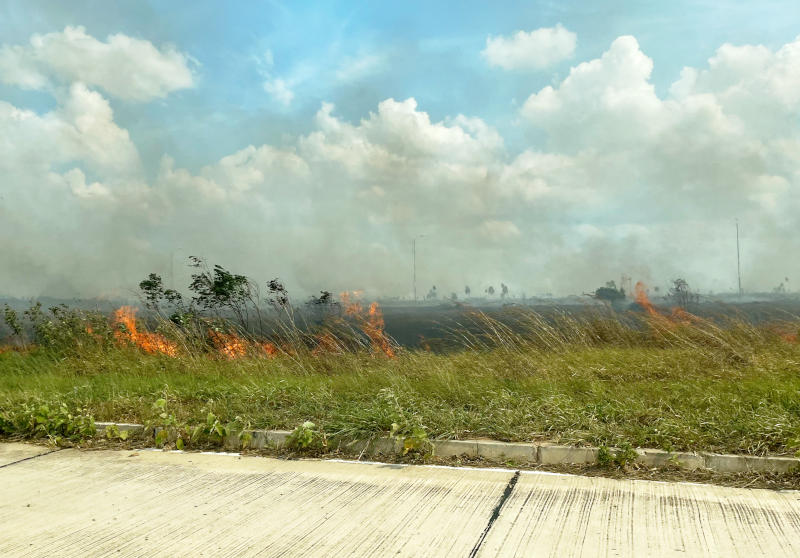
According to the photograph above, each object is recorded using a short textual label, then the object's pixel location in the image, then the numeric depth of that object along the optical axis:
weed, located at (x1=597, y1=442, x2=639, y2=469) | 5.45
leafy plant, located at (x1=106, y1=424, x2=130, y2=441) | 6.90
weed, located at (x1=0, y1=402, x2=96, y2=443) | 7.04
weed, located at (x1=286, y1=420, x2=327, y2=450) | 6.12
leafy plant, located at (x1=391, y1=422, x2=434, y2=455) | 5.88
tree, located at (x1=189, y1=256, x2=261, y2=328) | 13.57
